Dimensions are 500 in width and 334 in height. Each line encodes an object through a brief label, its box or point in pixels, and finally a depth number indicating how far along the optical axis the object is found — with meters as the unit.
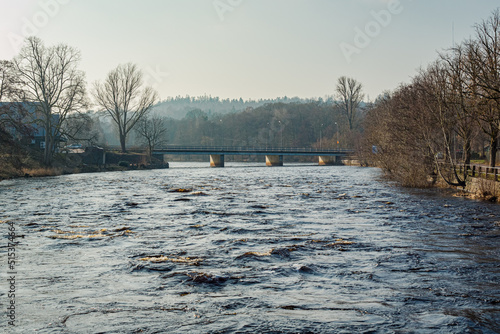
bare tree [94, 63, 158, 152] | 88.94
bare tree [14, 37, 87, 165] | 58.69
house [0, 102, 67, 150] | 48.16
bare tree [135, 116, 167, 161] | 96.66
